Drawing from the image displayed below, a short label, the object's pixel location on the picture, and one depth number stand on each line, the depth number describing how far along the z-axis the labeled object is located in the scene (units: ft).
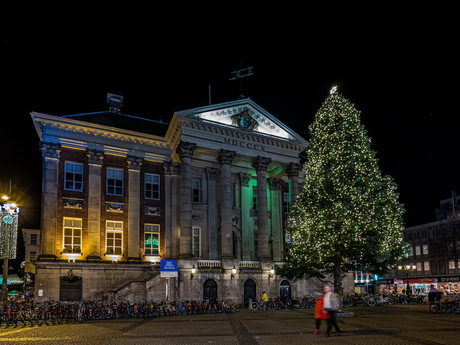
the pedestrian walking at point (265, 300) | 110.20
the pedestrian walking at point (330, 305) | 49.52
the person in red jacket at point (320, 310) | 50.37
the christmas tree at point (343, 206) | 89.15
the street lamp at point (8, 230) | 105.68
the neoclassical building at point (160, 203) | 114.21
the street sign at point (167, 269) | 100.27
